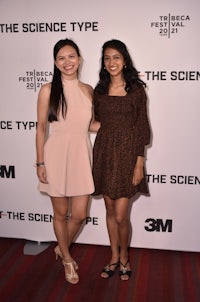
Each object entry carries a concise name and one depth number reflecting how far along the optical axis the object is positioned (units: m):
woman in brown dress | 2.38
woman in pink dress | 2.38
